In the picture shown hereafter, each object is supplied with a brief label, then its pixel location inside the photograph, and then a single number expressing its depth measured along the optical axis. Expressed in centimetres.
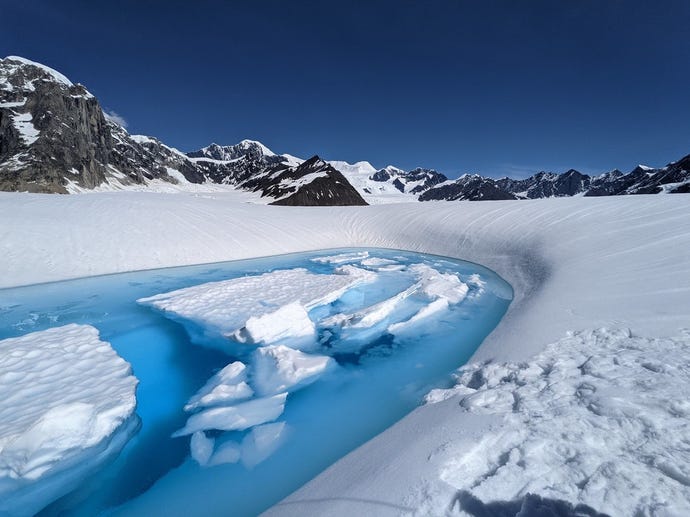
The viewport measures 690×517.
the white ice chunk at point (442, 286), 897
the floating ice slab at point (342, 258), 1600
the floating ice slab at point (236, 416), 400
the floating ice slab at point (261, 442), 353
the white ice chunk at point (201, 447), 355
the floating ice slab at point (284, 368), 488
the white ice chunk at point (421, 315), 700
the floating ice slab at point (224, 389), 450
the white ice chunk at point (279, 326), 637
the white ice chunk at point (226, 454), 350
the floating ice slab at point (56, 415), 319
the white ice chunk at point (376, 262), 1487
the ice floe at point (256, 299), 676
